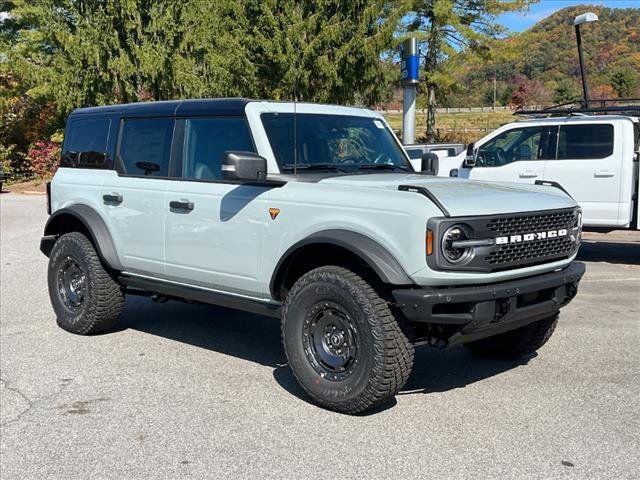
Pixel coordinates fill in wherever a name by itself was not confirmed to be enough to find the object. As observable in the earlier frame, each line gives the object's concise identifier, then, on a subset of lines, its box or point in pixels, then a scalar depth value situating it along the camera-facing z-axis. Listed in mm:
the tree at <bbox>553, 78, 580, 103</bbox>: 52609
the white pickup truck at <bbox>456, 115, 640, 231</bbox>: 10180
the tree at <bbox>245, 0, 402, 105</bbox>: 19516
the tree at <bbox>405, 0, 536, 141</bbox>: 27141
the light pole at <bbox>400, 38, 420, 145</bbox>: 17797
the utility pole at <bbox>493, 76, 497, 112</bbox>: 75062
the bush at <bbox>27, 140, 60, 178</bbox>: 29644
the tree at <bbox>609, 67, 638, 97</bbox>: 52381
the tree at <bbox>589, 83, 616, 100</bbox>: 55625
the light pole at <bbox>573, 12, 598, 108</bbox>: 14594
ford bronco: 4172
